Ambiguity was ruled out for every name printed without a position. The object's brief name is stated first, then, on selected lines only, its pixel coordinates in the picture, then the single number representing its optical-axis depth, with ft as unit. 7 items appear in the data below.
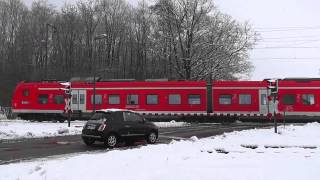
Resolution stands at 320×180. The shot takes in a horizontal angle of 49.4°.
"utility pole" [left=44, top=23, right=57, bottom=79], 146.03
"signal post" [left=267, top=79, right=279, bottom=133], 59.04
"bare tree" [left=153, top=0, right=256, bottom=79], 132.10
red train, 92.46
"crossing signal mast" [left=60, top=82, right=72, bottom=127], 75.44
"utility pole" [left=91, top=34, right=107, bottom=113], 93.91
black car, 46.34
